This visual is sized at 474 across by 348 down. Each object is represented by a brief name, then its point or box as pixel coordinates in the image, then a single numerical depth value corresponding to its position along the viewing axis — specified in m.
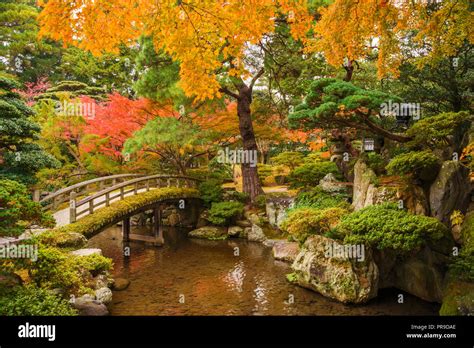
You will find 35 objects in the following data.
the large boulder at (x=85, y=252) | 8.88
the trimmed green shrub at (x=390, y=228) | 7.14
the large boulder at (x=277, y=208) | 14.58
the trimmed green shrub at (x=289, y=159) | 16.36
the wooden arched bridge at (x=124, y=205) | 10.37
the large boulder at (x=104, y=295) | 7.91
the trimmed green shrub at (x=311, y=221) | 9.39
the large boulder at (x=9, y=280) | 5.99
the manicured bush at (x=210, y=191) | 16.86
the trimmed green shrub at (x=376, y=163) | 11.18
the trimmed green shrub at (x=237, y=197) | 16.77
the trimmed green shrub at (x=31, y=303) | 5.48
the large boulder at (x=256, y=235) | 14.51
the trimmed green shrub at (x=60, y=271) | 6.64
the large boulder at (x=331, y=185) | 12.64
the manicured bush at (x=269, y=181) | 22.95
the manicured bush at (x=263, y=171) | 22.98
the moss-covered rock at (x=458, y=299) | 6.11
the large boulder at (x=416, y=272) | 7.83
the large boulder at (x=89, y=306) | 6.92
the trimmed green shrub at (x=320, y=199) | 11.51
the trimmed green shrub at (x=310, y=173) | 13.55
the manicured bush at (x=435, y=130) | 8.20
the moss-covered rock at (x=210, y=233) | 15.52
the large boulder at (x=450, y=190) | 8.05
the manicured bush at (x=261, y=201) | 16.16
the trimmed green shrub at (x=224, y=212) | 15.51
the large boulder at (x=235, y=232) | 15.46
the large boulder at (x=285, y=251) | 11.51
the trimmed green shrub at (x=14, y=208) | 6.04
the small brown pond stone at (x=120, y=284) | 9.17
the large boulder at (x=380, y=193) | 8.64
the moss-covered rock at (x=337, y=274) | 7.96
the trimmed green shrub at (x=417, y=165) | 8.08
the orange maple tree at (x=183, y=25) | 4.05
